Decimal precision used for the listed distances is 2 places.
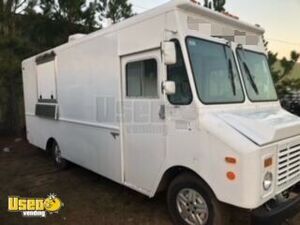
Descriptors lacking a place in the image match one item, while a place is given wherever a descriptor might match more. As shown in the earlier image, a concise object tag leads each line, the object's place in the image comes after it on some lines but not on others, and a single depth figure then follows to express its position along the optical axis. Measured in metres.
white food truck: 2.87
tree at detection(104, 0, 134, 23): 11.09
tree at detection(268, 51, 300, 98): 9.77
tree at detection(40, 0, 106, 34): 9.92
